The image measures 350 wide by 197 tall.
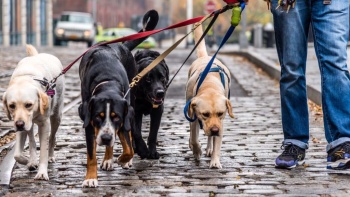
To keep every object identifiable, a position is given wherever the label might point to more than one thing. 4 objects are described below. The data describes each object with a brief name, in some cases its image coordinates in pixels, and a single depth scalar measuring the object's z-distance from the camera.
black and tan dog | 10.73
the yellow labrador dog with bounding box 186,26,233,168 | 12.35
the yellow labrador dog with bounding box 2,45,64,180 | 11.26
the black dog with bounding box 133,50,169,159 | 13.93
